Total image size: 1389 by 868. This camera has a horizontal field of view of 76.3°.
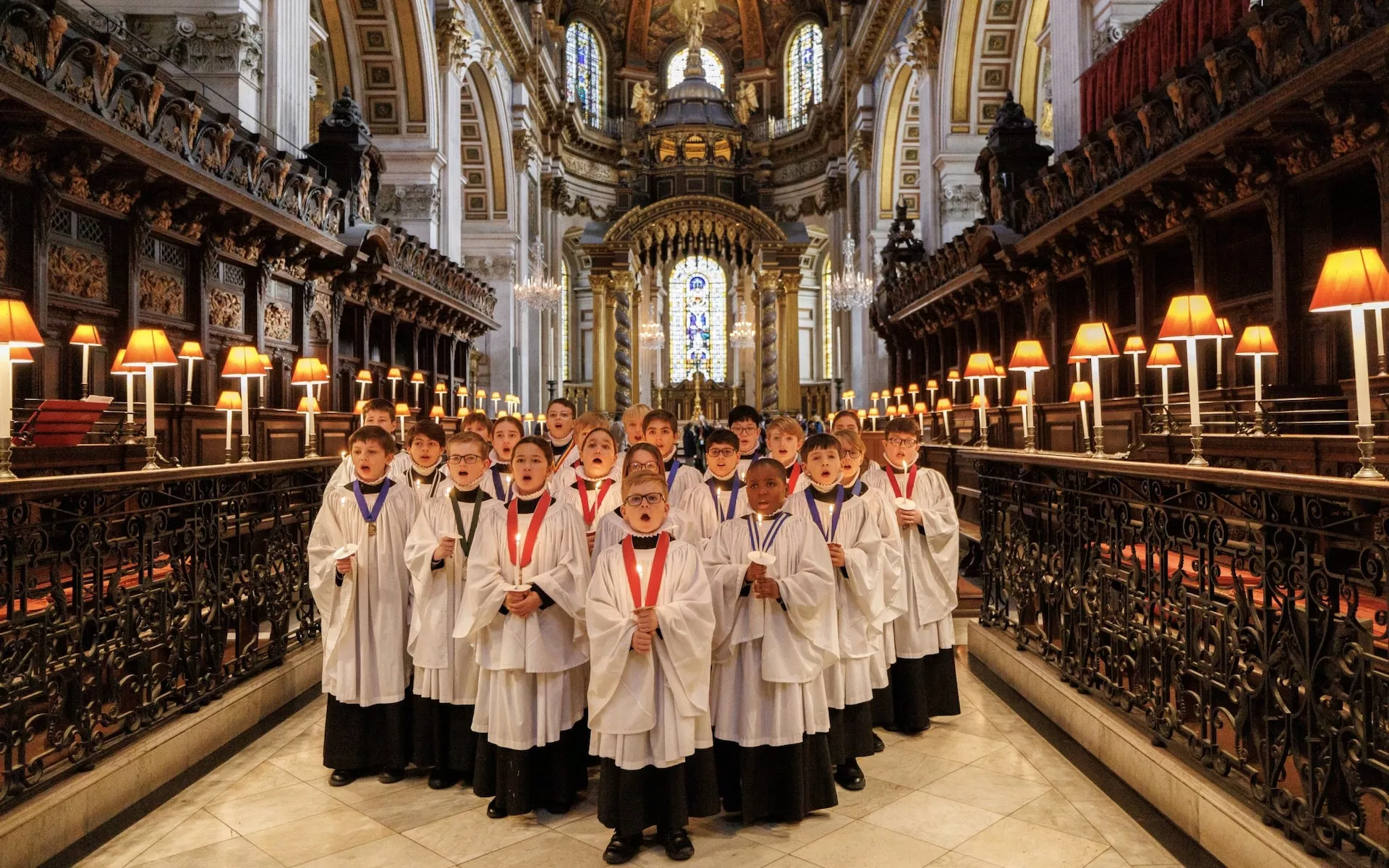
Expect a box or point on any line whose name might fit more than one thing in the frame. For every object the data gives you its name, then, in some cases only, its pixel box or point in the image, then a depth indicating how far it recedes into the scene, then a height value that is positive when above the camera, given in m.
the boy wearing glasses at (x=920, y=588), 5.18 -0.88
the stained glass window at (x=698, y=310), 35.34 +5.49
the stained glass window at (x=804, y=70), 34.81 +14.98
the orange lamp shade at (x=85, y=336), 6.29 +0.87
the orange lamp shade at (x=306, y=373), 8.20 +0.75
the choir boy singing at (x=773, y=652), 3.79 -0.91
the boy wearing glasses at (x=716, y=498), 4.50 -0.27
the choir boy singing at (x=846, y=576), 4.14 -0.63
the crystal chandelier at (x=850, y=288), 22.00 +3.92
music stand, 5.42 +0.22
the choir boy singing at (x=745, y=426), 5.71 +0.13
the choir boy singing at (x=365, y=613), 4.55 -0.85
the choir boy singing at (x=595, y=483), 4.74 -0.20
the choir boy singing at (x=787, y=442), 4.99 +0.02
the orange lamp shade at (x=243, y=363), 6.52 +0.67
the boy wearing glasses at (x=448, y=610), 4.39 -0.81
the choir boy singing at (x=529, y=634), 3.86 -0.82
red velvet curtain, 10.05 +4.85
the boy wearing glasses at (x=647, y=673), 3.54 -0.91
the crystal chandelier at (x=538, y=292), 22.61 +4.05
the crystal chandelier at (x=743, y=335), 26.84 +3.40
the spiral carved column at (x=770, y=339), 26.83 +3.28
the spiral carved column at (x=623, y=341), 27.00 +3.32
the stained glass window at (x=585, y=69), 34.72 +15.24
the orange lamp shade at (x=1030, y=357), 6.11 +0.58
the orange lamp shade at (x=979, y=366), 9.54 +0.83
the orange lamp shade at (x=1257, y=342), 6.86 +0.75
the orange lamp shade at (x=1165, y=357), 6.29 +0.59
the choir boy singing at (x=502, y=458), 4.80 -0.05
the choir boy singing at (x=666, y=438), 5.38 +0.06
